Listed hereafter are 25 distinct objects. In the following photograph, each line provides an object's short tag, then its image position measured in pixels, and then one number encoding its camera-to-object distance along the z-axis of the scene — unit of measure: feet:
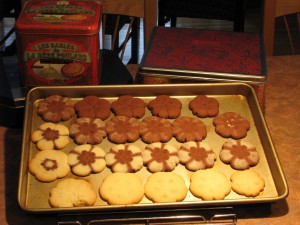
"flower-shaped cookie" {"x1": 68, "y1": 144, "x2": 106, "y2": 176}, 3.45
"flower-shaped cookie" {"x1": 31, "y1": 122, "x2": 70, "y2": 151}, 3.65
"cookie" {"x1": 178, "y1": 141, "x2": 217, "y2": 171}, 3.51
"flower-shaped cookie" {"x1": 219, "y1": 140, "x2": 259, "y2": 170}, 3.51
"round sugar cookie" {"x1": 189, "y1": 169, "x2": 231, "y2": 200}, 3.26
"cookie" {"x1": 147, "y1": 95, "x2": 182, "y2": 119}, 3.98
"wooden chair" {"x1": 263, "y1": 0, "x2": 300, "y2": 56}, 5.76
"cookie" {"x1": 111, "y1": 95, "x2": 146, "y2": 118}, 3.98
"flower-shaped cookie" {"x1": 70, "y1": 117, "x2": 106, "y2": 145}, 3.71
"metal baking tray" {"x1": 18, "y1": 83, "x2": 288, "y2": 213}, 3.08
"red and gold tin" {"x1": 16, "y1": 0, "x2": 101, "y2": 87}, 3.67
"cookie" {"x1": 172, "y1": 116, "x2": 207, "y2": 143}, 3.75
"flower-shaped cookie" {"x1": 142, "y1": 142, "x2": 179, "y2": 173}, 3.48
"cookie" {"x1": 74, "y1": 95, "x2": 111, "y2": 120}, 3.94
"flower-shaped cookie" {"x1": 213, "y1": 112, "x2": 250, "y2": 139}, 3.78
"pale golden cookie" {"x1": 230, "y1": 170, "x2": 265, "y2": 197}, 3.27
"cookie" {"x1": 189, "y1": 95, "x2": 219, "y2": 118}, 3.99
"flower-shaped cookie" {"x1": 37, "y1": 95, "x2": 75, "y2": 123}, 3.89
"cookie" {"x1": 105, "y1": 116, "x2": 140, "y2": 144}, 3.74
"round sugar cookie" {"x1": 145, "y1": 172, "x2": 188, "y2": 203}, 3.22
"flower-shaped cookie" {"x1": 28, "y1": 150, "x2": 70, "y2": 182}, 3.37
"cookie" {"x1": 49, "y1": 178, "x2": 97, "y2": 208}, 3.16
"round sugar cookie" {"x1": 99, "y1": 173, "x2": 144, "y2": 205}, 3.19
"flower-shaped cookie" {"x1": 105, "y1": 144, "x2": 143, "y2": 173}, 3.47
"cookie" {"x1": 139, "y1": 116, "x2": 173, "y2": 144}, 3.74
